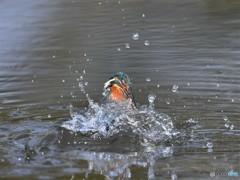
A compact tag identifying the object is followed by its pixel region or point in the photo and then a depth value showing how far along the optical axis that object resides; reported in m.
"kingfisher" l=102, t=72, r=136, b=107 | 13.94
